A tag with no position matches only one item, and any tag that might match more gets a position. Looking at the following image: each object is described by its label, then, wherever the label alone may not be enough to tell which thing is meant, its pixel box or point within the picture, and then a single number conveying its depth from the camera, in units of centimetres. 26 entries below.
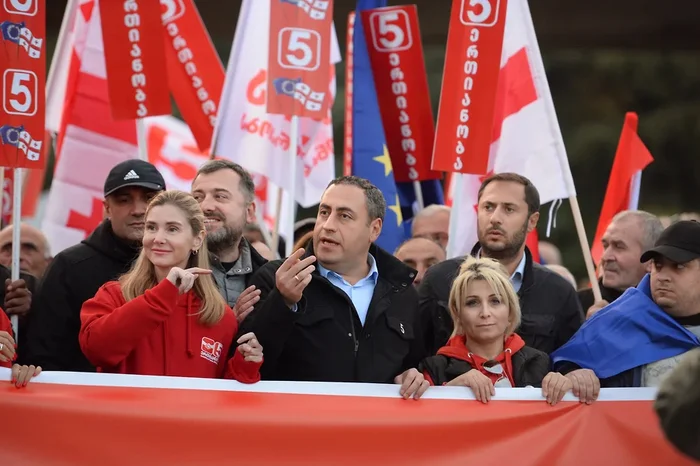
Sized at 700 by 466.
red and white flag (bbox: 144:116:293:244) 2617
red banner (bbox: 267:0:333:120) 1555
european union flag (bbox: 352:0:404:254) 1739
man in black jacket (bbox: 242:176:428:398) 1030
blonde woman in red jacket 972
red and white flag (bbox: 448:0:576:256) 1580
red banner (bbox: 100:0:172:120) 1559
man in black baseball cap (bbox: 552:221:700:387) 1105
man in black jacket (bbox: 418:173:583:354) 1232
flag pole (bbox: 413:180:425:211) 1841
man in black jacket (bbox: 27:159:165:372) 1160
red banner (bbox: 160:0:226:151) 1791
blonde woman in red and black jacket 1087
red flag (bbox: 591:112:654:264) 1823
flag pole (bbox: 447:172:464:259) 1459
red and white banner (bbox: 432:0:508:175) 1465
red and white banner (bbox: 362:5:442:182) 1814
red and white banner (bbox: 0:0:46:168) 1283
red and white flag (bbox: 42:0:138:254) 1741
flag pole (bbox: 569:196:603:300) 1448
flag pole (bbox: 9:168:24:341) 1257
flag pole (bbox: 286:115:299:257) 1574
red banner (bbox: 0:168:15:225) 1806
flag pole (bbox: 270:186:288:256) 1654
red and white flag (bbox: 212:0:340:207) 1712
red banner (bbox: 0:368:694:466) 977
